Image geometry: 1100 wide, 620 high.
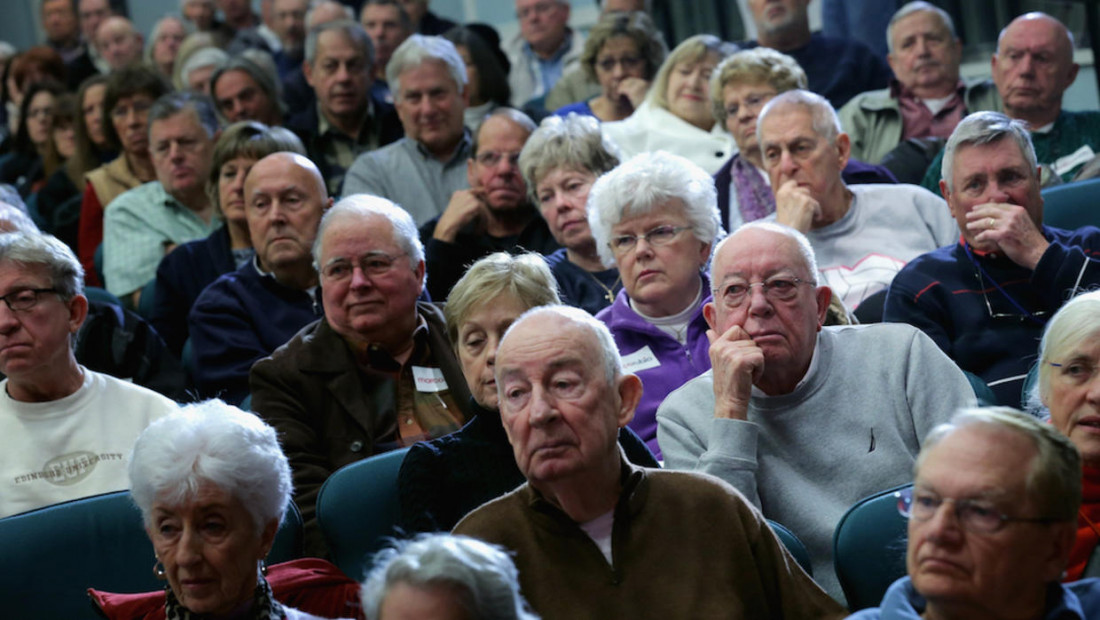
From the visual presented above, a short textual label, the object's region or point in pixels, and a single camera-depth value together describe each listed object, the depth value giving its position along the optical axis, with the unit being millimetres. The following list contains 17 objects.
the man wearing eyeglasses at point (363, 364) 5641
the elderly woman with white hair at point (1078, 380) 4203
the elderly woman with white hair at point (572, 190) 6930
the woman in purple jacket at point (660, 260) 5836
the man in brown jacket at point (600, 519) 3865
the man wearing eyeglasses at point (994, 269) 5836
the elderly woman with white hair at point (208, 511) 3957
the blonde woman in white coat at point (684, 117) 9023
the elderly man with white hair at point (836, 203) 6930
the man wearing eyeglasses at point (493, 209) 7770
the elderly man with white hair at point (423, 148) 8828
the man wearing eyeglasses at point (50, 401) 5398
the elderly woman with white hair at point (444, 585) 2957
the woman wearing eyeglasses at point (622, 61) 9959
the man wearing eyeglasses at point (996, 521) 3162
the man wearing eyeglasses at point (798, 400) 4652
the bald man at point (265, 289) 6852
